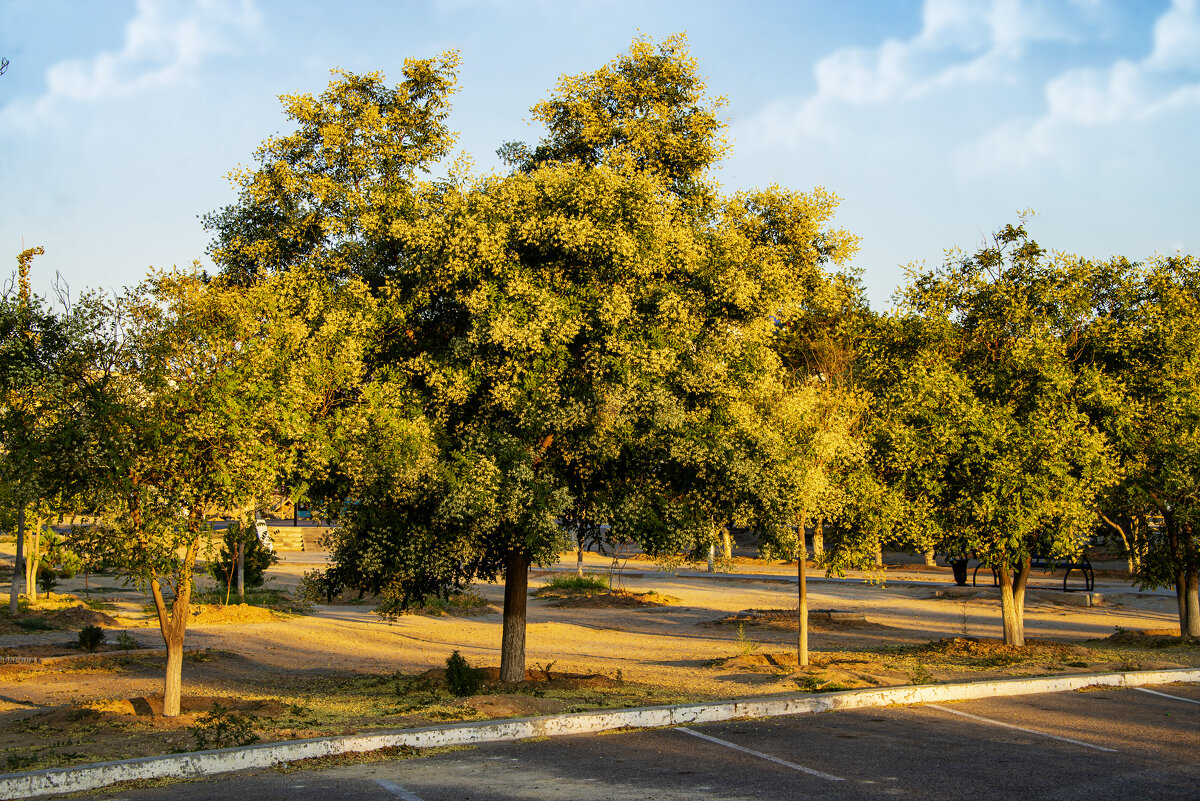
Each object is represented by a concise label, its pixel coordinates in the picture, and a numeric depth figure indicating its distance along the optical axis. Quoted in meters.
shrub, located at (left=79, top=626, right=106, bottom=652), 19.30
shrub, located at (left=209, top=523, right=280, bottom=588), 28.27
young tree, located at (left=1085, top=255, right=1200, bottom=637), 18.08
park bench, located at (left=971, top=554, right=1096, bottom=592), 31.17
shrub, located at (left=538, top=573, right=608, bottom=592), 35.78
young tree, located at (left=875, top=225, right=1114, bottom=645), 16.48
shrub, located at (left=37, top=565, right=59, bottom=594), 29.83
